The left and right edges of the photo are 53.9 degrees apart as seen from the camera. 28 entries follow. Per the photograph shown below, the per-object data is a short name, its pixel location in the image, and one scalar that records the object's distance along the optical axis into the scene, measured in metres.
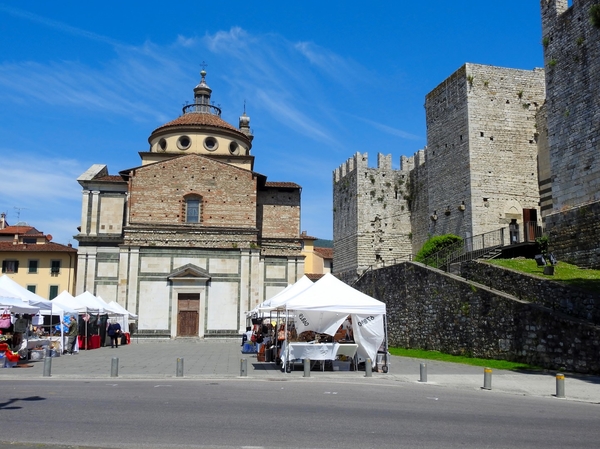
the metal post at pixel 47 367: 14.92
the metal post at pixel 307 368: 15.25
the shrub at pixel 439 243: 31.38
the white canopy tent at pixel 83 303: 26.50
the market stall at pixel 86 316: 26.84
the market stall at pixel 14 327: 19.06
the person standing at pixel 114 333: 29.64
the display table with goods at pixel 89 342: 28.17
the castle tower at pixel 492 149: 31.42
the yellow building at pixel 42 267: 46.03
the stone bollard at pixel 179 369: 14.85
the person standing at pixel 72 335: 24.52
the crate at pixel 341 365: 17.32
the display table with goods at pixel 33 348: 19.62
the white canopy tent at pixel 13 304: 18.96
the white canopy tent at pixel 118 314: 29.88
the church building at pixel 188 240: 37.06
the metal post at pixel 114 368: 14.76
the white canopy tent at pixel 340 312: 16.56
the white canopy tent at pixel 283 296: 18.88
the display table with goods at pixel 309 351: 16.52
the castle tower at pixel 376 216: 44.31
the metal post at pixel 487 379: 12.92
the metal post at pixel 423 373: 14.27
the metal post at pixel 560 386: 11.64
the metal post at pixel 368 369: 15.34
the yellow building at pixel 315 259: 68.31
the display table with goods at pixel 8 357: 17.58
